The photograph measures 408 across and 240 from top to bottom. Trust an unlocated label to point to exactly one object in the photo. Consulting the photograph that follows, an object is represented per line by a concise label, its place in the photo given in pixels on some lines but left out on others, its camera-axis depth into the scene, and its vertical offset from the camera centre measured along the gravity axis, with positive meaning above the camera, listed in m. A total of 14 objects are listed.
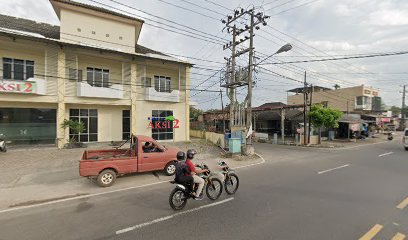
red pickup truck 7.75 -1.70
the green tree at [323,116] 23.02 +0.38
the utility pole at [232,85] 18.31 +2.97
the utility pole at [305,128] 23.79 -0.98
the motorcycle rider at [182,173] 5.70 -1.49
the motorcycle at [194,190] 5.62 -2.08
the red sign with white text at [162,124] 19.70 -0.52
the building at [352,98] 46.28 +5.05
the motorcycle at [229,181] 6.93 -2.06
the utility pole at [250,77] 15.51 +3.09
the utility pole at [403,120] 51.32 -0.04
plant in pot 15.94 -0.68
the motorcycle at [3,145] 13.71 -1.81
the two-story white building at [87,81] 15.22 +3.04
